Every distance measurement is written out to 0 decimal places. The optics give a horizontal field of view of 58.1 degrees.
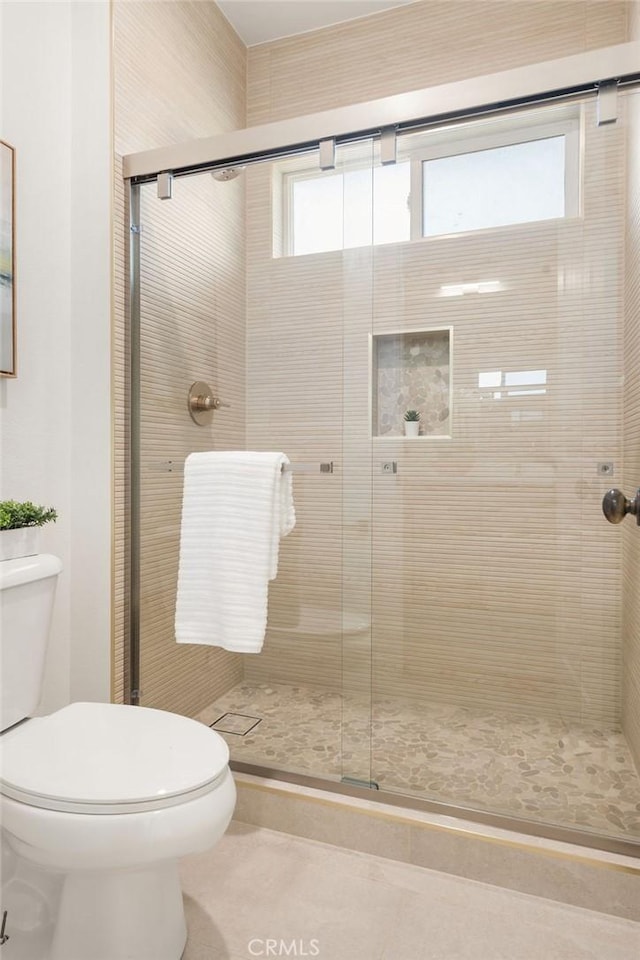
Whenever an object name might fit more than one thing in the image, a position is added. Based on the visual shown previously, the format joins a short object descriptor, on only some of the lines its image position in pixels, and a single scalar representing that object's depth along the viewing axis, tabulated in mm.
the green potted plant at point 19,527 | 1301
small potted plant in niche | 1595
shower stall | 1426
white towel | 1573
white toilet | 952
